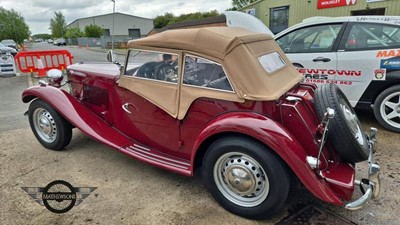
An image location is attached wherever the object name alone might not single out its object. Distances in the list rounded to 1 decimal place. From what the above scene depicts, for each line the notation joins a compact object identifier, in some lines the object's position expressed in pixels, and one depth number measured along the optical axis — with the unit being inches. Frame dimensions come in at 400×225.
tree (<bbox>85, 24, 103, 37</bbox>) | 2025.1
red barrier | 376.2
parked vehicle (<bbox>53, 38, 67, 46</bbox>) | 2625.5
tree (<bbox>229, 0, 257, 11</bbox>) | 1660.6
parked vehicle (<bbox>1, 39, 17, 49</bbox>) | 1292.0
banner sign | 574.7
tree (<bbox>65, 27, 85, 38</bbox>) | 2374.8
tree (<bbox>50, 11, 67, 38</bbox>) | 3764.8
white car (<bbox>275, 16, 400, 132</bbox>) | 160.1
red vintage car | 87.1
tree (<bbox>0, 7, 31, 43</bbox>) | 2182.6
